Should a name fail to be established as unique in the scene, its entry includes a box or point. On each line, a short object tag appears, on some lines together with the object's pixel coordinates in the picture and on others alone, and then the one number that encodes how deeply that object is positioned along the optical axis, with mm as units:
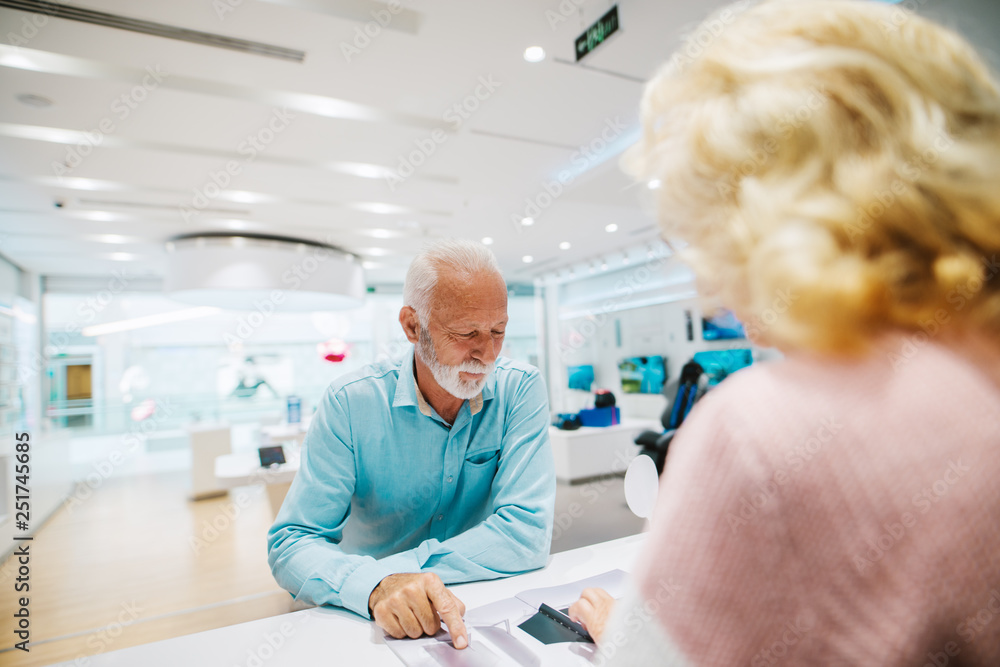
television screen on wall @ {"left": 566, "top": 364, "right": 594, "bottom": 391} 10789
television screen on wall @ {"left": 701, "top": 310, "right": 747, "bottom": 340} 7613
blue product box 6883
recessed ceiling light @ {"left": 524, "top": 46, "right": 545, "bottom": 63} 3072
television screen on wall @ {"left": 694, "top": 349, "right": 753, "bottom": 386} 7434
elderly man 1319
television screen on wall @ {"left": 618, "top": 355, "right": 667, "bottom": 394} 9117
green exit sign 2615
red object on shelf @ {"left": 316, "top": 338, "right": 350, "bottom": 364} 7418
